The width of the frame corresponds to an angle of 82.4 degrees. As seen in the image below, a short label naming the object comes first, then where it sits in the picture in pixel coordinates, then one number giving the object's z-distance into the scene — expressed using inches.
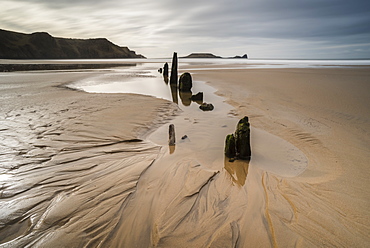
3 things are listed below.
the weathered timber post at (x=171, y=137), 227.6
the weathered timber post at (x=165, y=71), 1122.7
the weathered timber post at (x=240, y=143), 195.3
